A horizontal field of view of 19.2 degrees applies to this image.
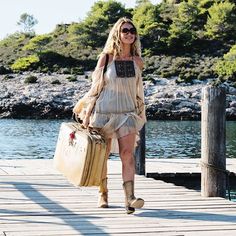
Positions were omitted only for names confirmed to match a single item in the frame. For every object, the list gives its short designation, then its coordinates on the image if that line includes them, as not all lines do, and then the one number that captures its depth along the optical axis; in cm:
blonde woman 654
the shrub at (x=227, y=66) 7969
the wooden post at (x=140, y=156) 1071
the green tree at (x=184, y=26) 9350
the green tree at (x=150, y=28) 9309
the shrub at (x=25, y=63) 8550
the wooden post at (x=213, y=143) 774
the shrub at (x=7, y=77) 8019
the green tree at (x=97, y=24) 9912
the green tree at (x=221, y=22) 9644
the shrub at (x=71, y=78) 7636
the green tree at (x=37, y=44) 9794
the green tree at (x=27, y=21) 14650
